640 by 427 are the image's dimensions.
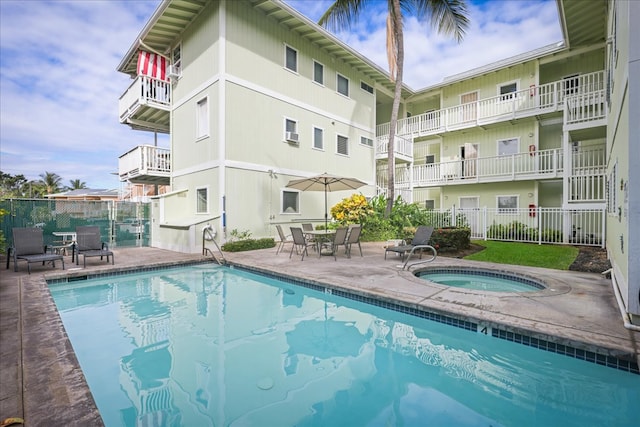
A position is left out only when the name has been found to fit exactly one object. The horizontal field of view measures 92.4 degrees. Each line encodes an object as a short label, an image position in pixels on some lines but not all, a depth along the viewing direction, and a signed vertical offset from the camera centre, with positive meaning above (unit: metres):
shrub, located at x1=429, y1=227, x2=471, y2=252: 10.42 -0.83
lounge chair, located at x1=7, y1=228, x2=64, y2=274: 7.56 -0.78
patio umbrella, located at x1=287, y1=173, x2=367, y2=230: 10.59 +1.19
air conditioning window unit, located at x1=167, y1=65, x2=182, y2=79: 14.16 +6.74
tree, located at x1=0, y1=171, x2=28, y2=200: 43.96 +4.98
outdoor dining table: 9.83 -0.73
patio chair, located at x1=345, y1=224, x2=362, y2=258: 9.51 -0.67
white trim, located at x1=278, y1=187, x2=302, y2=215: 13.95 +0.66
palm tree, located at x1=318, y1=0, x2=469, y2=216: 13.84 +9.38
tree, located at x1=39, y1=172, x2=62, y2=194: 49.27 +5.91
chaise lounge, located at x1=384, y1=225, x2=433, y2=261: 8.72 -0.61
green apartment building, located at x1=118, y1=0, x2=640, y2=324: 11.98 +4.42
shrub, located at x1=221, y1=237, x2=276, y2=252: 11.30 -1.12
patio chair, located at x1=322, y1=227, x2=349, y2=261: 9.00 -0.67
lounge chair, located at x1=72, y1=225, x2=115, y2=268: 8.42 -0.83
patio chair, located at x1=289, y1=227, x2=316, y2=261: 9.20 -0.65
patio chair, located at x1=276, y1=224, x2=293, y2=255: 10.36 -0.70
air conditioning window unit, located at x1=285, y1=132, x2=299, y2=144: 14.10 +3.62
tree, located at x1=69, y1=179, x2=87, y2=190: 56.34 +6.07
